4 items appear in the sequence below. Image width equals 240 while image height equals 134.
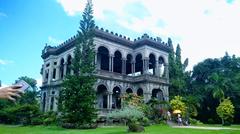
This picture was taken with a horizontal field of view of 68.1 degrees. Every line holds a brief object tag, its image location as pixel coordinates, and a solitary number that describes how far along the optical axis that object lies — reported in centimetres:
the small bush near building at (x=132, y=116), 1290
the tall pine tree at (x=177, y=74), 2638
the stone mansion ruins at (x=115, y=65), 2156
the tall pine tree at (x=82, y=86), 1642
